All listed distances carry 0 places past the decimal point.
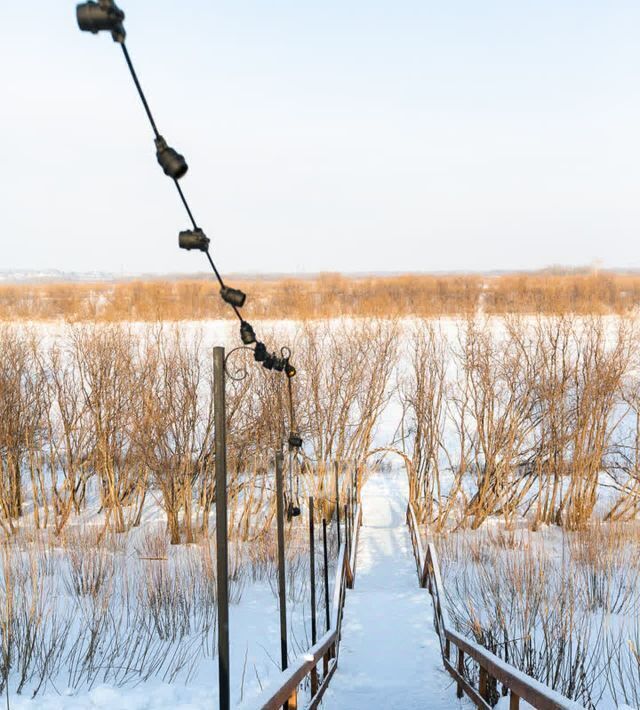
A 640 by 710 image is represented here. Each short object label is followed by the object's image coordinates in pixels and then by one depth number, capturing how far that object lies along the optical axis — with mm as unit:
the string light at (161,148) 2008
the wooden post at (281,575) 5639
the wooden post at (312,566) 7406
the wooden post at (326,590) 7887
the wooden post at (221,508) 3596
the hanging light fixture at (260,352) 4445
